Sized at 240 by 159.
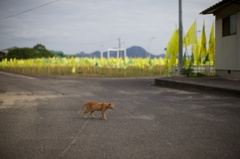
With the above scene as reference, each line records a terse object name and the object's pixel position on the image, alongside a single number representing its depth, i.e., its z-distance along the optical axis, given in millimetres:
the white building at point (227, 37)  15751
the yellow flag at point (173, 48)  19031
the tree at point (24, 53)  88688
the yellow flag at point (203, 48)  19406
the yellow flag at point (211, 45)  19625
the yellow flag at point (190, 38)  19427
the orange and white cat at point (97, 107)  6916
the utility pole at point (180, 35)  18172
